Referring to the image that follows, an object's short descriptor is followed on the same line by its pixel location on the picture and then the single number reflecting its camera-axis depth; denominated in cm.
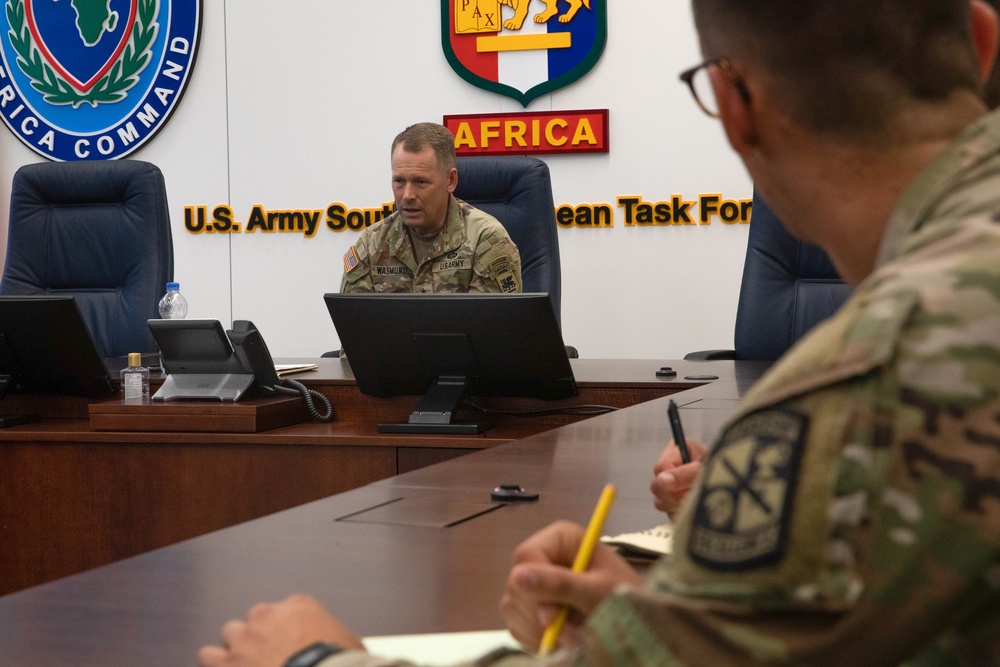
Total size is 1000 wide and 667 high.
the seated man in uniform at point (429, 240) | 365
